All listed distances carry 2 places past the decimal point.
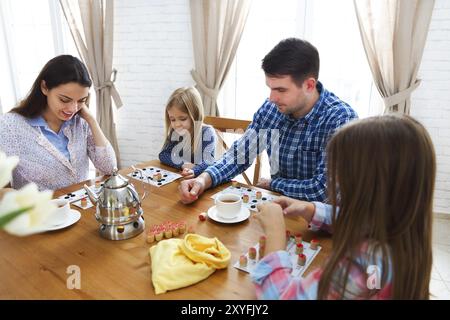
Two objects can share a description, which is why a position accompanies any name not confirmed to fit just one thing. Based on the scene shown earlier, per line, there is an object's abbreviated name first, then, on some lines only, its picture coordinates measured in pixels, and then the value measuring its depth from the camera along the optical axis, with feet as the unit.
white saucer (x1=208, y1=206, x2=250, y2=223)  3.67
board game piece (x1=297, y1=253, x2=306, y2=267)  2.90
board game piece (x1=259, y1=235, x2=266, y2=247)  3.08
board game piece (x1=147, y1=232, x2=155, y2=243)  3.31
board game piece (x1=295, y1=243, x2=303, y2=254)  3.05
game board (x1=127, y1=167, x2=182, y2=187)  4.85
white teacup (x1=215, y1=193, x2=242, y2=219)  3.64
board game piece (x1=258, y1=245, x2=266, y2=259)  3.02
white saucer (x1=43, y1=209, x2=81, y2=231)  3.48
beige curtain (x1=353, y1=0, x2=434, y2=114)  7.43
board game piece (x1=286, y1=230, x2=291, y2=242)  3.28
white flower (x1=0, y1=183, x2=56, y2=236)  1.60
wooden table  2.63
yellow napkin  2.69
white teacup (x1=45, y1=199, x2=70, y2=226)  3.50
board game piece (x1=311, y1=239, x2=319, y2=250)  3.14
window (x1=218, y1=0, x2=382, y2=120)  8.29
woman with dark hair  4.92
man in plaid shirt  4.57
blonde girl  6.47
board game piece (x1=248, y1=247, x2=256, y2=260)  3.01
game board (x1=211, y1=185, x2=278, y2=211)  4.09
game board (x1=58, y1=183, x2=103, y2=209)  4.08
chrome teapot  3.33
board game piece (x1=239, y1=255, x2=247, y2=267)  2.91
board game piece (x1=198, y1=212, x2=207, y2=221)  3.76
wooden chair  6.29
